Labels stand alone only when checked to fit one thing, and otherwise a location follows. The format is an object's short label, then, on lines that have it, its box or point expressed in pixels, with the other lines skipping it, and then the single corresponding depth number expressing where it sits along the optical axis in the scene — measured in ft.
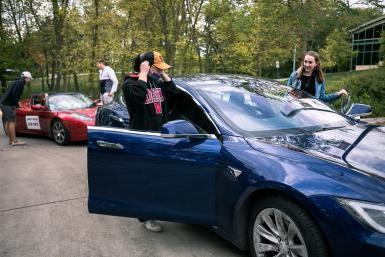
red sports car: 32.55
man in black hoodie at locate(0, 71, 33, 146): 34.01
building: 191.01
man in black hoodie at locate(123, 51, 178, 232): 14.12
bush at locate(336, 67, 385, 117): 41.26
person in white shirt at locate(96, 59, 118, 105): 38.09
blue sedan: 9.05
